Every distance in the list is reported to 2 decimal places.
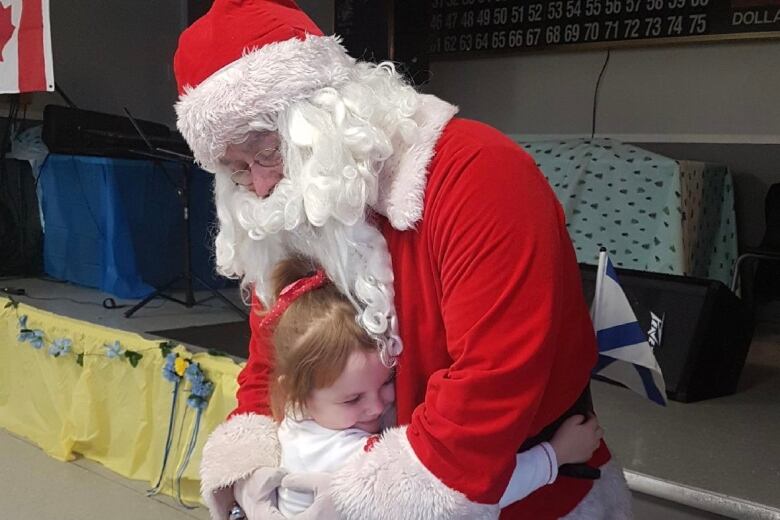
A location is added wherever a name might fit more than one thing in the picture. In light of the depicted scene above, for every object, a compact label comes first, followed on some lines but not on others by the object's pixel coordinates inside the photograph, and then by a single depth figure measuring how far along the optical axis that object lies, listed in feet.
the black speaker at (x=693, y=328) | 7.23
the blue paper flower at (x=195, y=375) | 7.27
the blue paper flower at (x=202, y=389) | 7.25
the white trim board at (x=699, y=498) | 5.02
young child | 3.21
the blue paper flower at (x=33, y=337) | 8.91
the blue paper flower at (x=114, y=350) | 8.06
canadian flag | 8.51
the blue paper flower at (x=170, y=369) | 7.50
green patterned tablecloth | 9.30
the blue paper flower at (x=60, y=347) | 8.53
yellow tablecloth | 7.52
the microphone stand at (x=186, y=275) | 10.44
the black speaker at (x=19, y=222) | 12.53
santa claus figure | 2.65
